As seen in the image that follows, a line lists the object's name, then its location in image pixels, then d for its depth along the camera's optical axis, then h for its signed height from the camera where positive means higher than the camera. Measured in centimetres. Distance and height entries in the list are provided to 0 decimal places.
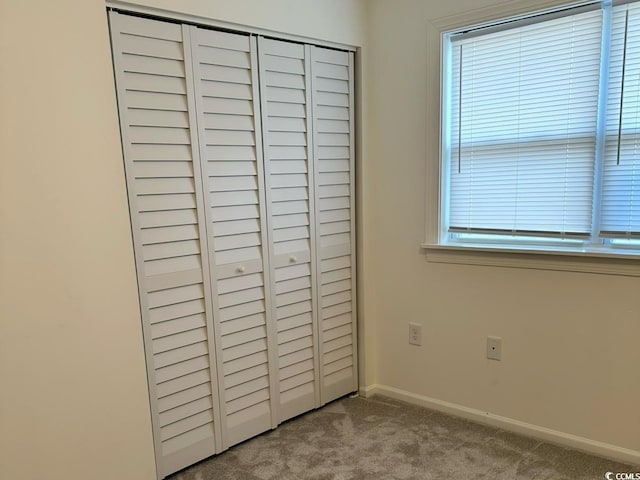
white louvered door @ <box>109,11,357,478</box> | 194 -25
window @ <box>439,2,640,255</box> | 201 +12
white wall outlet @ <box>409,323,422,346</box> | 268 -96
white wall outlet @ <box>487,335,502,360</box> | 240 -94
